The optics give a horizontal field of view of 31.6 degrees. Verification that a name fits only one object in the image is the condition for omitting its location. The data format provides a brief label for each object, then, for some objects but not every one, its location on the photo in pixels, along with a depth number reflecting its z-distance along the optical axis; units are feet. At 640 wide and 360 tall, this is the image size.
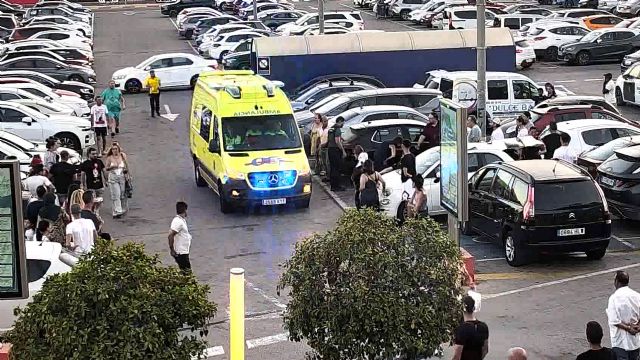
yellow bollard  25.14
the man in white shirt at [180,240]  54.90
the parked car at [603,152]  71.94
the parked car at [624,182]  64.95
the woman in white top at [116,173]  71.61
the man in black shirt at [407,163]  66.95
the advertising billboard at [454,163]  48.65
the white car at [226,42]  145.89
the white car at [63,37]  153.28
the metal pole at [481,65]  79.15
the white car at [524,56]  136.15
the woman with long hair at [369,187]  66.23
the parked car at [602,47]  139.54
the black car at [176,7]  222.48
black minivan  58.18
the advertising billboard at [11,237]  33.17
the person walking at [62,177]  69.26
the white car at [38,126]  91.15
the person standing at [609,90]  110.11
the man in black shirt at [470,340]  35.68
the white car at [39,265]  47.26
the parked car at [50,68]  126.62
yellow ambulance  72.95
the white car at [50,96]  102.99
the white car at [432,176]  68.59
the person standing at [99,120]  89.97
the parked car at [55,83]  115.75
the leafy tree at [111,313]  30.35
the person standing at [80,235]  54.49
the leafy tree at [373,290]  34.37
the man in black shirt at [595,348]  34.68
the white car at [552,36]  144.77
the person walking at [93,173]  71.15
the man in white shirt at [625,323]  39.29
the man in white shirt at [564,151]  73.05
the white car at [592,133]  77.97
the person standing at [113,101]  98.02
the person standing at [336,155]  79.05
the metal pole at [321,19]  125.04
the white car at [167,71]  127.44
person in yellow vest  106.93
